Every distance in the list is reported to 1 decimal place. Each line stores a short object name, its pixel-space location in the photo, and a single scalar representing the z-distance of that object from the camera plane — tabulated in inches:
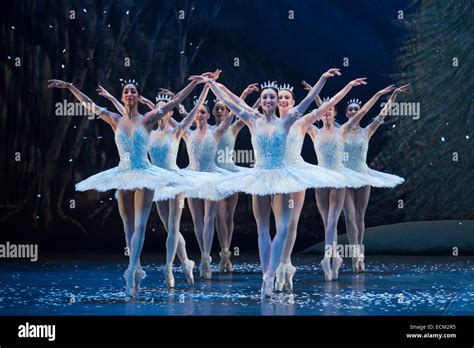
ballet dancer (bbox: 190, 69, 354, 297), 492.3
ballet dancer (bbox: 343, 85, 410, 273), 662.2
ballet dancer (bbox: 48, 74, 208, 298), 492.3
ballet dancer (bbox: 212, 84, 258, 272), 658.8
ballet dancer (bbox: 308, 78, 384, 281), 610.9
